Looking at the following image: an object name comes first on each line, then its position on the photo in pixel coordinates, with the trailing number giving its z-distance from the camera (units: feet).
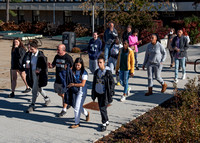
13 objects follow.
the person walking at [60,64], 26.63
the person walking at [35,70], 27.91
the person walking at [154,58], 31.19
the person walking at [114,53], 34.79
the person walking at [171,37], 46.56
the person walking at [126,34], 42.24
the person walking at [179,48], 37.22
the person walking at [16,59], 32.89
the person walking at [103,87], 23.34
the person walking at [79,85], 24.03
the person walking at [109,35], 41.47
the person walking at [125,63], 30.83
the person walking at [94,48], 36.18
